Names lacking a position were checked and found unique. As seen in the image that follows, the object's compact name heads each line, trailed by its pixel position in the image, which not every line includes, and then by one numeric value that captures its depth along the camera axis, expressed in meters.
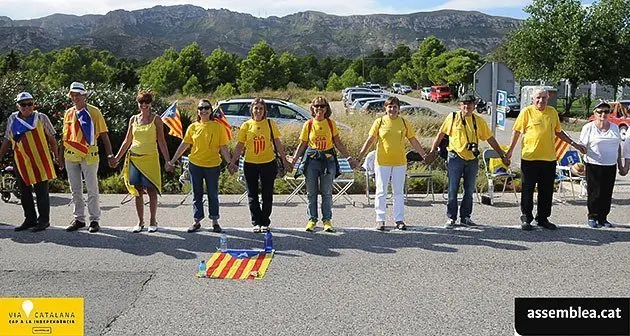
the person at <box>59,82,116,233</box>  7.82
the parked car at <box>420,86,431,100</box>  58.25
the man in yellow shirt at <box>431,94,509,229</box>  7.95
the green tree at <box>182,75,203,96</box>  45.75
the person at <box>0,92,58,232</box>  7.89
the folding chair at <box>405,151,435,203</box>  9.43
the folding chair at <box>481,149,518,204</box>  9.80
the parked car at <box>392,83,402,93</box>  76.81
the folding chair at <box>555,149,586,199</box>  10.21
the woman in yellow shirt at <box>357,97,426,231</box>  7.90
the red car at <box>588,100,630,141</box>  21.91
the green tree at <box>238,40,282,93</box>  48.88
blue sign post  12.45
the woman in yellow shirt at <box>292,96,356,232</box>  7.89
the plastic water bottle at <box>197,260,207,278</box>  6.17
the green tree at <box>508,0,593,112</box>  29.47
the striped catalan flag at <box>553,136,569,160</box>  10.46
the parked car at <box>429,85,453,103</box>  54.88
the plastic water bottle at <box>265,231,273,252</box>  7.05
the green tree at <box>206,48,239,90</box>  51.46
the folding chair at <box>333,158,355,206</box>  9.95
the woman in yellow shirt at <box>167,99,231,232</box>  7.84
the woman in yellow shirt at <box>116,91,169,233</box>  7.76
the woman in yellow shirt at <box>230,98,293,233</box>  7.79
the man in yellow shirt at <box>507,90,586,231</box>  7.80
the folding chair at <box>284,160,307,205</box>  10.43
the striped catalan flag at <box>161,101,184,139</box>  10.66
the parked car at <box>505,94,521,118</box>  38.34
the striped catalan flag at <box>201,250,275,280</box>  6.20
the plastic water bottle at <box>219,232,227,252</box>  6.99
